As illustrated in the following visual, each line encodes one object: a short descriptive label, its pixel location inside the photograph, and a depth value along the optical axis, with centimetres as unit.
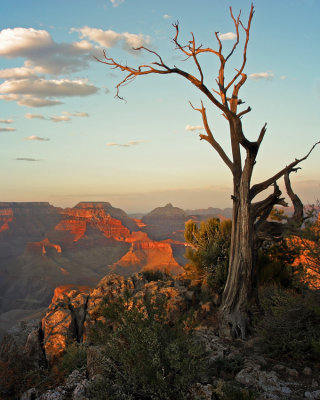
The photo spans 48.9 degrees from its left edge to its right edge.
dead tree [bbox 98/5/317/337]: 973
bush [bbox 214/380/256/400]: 452
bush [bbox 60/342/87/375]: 739
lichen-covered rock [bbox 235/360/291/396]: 575
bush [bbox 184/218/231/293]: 1152
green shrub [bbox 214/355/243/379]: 631
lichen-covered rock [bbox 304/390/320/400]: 548
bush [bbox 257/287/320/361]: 716
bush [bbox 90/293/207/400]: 472
